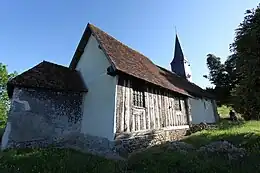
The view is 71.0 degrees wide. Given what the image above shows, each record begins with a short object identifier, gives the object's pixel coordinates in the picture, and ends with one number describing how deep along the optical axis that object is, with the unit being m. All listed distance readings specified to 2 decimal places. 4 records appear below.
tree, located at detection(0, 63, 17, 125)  25.63
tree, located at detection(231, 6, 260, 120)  8.27
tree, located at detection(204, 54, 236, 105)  24.88
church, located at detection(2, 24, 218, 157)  7.79
